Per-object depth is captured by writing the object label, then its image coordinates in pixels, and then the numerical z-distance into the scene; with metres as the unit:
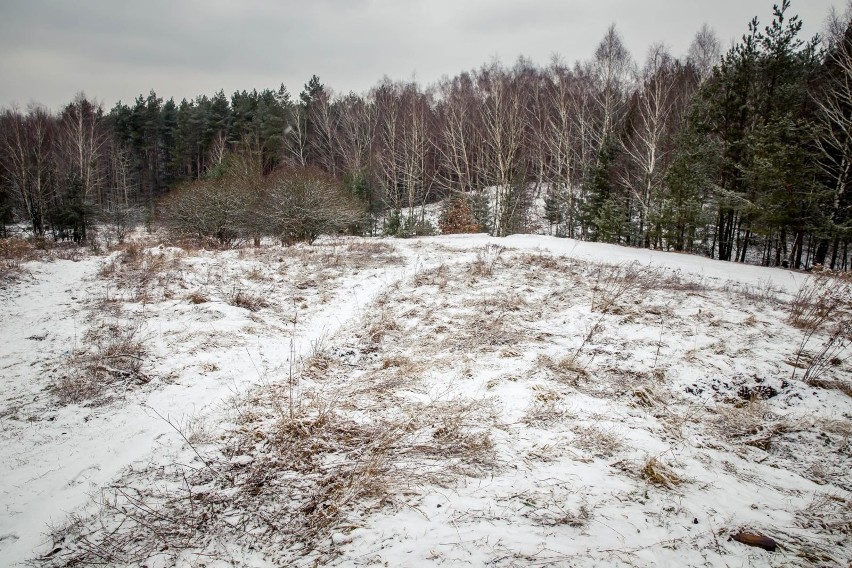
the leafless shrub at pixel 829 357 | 4.11
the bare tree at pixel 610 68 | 21.63
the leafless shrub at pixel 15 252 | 9.29
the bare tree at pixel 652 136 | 18.33
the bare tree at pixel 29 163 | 25.20
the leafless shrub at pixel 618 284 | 6.88
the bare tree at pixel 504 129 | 22.16
